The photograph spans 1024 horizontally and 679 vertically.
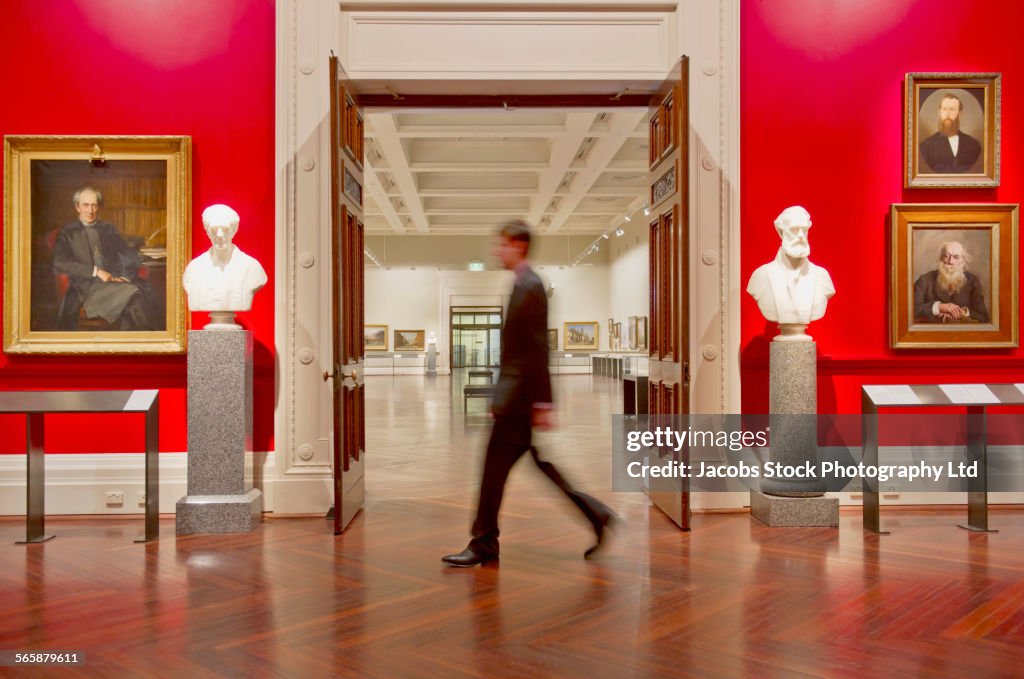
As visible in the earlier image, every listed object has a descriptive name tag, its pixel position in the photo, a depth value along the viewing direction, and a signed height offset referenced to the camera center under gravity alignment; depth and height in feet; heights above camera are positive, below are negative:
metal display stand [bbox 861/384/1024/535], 15.56 -1.31
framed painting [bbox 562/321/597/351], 82.84 +1.03
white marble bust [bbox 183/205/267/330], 15.89 +1.47
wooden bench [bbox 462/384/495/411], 42.09 -2.61
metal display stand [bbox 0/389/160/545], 14.96 -1.58
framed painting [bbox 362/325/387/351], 81.61 +0.68
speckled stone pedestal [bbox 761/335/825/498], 16.05 -1.51
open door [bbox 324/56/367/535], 14.99 +1.04
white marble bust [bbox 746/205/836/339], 16.31 +1.38
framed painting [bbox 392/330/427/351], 82.48 +0.47
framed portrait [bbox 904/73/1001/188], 17.94 +5.18
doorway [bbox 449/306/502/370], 82.64 +1.03
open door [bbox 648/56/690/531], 15.29 +1.92
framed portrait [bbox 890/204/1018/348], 17.95 +1.64
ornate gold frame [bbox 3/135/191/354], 17.01 +2.48
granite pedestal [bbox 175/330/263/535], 15.76 -1.57
